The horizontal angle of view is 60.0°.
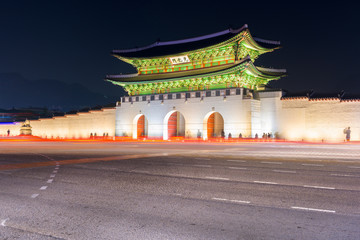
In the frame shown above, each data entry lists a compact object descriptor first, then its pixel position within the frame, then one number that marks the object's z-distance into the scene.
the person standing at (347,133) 31.73
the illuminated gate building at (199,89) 36.84
